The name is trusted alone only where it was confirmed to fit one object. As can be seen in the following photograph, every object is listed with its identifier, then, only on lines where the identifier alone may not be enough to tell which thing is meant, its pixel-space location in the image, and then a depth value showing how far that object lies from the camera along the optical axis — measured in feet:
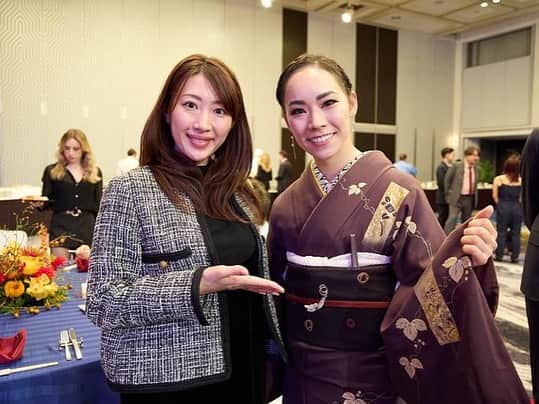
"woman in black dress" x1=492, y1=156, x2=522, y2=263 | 18.75
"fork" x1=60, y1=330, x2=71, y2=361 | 4.35
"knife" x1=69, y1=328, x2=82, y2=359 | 4.37
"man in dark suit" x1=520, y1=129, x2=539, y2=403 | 6.45
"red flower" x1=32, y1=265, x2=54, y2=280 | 5.91
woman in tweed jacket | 2.99
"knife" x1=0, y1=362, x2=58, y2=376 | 3.96
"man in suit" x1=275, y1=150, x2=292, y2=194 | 26.73
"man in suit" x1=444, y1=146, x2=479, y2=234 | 22.45
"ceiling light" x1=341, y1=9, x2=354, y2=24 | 27.37
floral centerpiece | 5.66
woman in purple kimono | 3.21
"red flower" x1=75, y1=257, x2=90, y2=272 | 7.90
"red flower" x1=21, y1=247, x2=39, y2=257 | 6.10
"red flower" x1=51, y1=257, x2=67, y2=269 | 6.72
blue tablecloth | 3.94
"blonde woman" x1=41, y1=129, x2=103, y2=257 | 11.17
